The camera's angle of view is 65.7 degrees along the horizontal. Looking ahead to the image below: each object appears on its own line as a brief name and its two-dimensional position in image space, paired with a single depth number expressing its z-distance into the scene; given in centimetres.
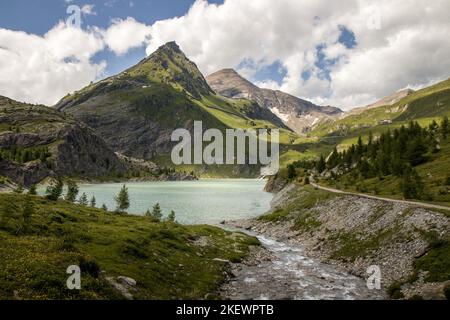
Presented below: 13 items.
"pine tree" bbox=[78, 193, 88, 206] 9488
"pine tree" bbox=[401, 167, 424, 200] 6556
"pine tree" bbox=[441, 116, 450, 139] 14175
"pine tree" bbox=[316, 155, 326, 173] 18305
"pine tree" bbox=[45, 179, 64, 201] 7856
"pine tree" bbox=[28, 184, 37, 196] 8731
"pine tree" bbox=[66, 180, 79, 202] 9741
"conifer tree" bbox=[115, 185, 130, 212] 8619
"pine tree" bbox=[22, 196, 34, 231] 4012
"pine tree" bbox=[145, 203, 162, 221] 8275
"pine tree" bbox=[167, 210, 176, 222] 8154
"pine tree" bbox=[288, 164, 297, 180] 18450
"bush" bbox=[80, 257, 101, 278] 2914
